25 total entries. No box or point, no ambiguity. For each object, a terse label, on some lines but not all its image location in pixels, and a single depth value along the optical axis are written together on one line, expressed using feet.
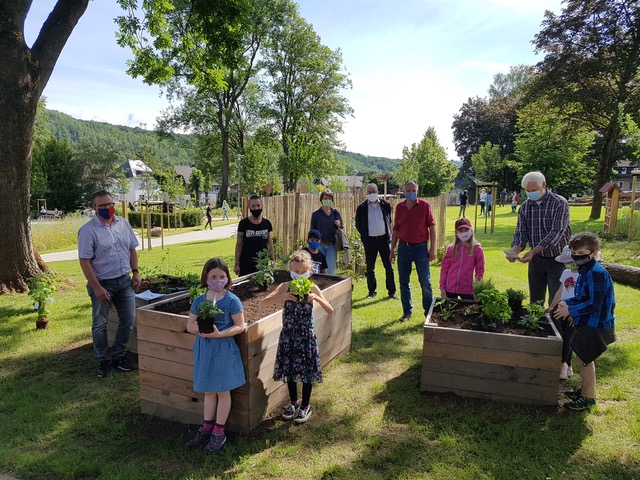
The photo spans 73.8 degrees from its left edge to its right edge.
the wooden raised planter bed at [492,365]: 12.12
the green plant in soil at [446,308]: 14.40
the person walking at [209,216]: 90.02
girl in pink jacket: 16.88
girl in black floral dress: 11.68
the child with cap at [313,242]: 20.52
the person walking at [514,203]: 104.78
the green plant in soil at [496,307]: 13.50
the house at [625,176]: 208.25
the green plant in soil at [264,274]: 16.79
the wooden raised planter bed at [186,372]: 11.34
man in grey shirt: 14.89
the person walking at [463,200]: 84.52
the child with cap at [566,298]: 12.82
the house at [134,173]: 263.70
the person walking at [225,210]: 113.60
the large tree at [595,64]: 65.80
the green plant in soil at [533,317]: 13.14
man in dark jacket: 23.47
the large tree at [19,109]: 24.39
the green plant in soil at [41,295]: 19.86
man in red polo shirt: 19.92
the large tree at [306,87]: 131.75
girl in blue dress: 10.71
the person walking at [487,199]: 72.06
